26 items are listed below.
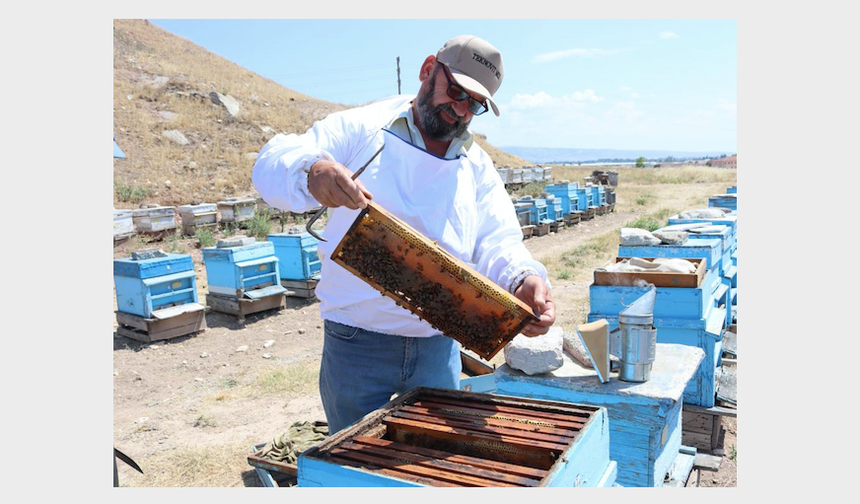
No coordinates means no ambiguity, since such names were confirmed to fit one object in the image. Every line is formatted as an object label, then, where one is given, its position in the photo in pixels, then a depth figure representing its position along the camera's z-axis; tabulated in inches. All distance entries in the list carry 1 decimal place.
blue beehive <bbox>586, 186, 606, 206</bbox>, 708.7
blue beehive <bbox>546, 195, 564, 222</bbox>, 573.6
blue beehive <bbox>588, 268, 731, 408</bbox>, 160.6
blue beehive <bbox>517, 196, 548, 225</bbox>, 549.0
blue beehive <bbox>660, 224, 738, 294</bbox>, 211.5
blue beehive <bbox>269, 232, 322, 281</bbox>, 324.5
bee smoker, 113.6
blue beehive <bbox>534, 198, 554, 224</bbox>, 553.0
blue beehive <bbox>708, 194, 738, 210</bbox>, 366.0
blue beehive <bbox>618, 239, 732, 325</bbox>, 186.2
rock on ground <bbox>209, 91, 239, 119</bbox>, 956.6
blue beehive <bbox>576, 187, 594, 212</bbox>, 658.8
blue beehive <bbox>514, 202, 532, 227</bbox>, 541.0
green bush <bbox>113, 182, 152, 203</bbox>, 616.7
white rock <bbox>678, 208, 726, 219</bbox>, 272.2
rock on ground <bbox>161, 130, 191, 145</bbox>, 820.6
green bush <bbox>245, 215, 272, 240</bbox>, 467.5
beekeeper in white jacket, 82.0
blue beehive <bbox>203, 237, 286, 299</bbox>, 296.7
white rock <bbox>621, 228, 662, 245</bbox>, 195.6
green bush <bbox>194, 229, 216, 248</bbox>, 420.5
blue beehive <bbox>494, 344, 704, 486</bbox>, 111.3
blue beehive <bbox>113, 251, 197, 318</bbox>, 263.4
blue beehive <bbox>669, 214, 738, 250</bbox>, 247.8
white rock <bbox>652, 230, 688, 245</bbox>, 195.9
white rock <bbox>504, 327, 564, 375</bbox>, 121.0
